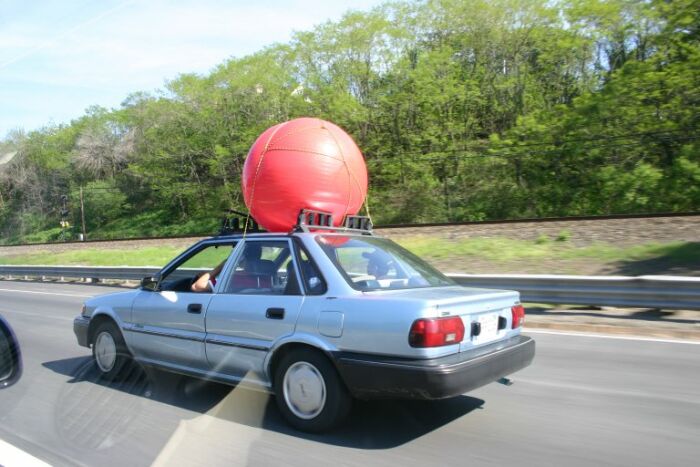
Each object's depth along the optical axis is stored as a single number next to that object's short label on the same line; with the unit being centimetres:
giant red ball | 620
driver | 525
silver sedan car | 393
